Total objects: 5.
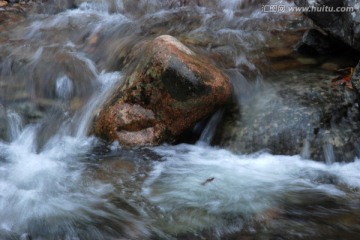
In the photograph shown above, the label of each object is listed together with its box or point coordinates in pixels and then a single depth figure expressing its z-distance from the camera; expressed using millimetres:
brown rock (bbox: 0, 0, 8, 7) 10414
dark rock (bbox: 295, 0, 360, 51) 5566
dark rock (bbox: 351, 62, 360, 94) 5129
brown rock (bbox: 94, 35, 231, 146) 5566
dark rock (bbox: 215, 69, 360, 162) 5258
